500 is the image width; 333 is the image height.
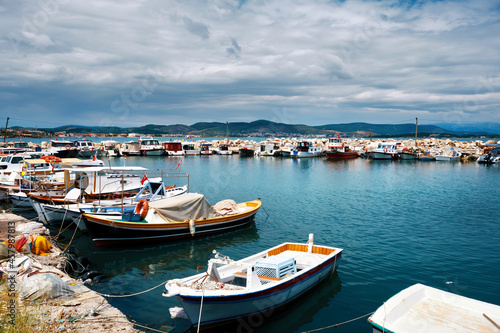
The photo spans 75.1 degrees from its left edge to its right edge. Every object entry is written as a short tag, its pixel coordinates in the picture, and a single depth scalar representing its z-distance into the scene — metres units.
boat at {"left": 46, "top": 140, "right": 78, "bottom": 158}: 60.95
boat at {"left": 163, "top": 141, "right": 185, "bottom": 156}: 90.00
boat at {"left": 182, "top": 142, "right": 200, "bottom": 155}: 95.34
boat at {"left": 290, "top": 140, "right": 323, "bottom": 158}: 88.75
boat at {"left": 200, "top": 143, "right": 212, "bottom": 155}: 96.38
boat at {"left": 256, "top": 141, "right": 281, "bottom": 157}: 91.88
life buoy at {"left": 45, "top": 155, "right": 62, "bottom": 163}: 32.14
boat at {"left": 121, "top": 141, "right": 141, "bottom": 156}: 88.62
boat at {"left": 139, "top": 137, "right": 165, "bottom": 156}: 88.38
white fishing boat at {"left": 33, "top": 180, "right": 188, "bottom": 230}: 20.23
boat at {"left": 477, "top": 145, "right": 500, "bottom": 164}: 71.86
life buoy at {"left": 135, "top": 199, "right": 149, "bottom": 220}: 18.16
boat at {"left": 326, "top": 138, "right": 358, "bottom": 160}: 83.12
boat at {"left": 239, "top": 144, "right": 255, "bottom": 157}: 93.88
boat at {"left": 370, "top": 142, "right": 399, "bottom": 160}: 81.56
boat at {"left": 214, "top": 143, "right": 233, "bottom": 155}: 96.49
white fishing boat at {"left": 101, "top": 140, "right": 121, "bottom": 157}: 89.46
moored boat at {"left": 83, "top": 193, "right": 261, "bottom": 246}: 17.14
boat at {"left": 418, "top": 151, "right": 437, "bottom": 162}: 79.40
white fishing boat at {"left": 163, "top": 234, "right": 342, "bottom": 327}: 9.30
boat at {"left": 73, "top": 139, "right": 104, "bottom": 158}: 77.19
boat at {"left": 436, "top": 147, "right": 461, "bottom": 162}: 78.00
